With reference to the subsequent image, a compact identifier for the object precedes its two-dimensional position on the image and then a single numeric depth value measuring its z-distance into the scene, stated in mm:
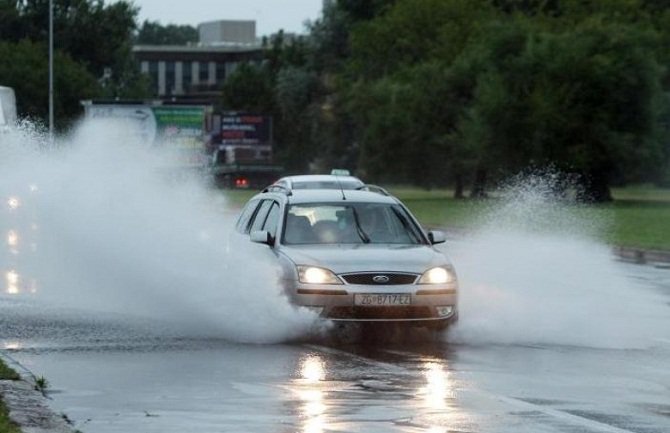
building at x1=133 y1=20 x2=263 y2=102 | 175650
